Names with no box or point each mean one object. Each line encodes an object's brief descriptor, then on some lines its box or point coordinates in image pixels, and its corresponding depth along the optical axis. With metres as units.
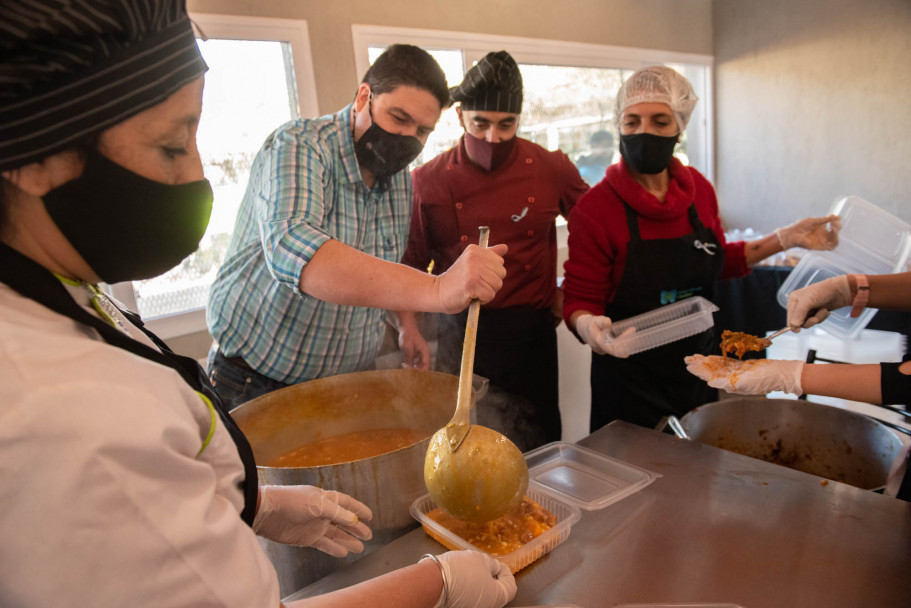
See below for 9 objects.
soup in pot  1.44
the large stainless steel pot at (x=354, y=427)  1.06
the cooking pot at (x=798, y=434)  1.42
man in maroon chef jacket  2.12
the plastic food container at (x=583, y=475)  1.23
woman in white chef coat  0.46
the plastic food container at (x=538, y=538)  1.05
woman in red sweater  1.97
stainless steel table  0.98
